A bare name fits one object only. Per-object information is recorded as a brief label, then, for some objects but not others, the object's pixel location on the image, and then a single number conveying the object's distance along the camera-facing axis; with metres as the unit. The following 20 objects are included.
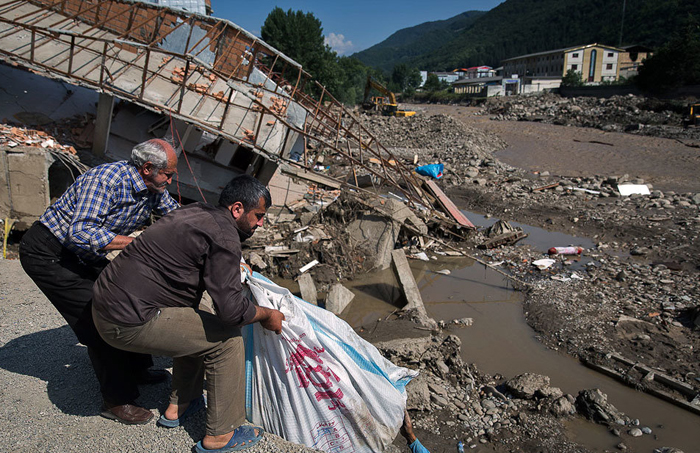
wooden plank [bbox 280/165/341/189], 7.71
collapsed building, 7.30
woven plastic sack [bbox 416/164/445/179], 13.37
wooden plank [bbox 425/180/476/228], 8.63
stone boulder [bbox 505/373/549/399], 3.82
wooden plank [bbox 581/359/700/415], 3.89
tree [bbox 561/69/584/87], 53.94
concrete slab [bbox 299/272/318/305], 5.54
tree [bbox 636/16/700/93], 34.00
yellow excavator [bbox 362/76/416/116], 30.23
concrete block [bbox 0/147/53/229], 6.08
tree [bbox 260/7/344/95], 37.44
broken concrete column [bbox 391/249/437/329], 5.66
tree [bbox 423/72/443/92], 81.75
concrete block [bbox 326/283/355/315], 5.63
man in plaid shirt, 2.42
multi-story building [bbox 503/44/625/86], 70.75
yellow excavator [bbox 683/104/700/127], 23.00
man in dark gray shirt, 2.06
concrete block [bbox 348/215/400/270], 7.17
